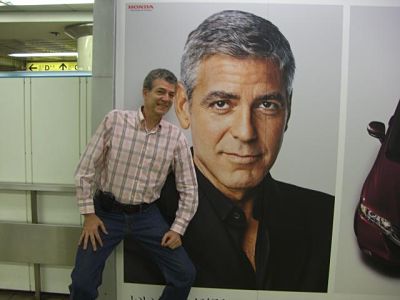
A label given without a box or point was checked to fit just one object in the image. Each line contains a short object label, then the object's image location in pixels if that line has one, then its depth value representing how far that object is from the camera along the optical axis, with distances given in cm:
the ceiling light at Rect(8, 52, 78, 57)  770
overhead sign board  874
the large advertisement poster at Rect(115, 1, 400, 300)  182
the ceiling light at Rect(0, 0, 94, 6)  332
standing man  165
